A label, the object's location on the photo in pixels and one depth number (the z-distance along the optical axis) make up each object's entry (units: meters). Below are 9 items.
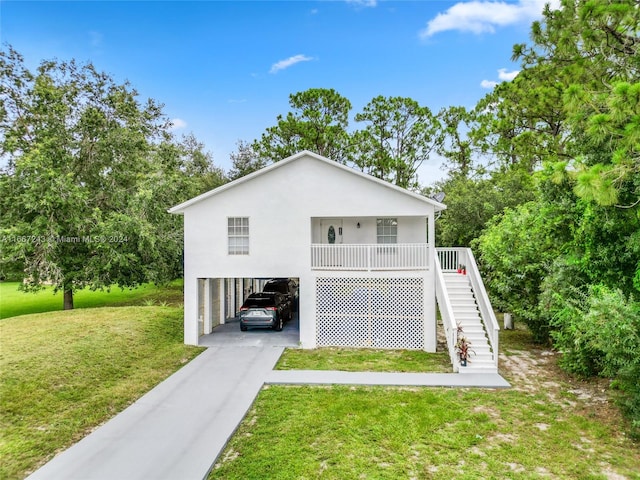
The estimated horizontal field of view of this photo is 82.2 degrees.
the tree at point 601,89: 6.18
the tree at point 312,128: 31.52
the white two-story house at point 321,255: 13.35
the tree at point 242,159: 33.81
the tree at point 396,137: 31.75
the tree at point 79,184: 17.47
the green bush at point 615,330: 6.18
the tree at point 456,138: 32.22
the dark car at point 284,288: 18.22
